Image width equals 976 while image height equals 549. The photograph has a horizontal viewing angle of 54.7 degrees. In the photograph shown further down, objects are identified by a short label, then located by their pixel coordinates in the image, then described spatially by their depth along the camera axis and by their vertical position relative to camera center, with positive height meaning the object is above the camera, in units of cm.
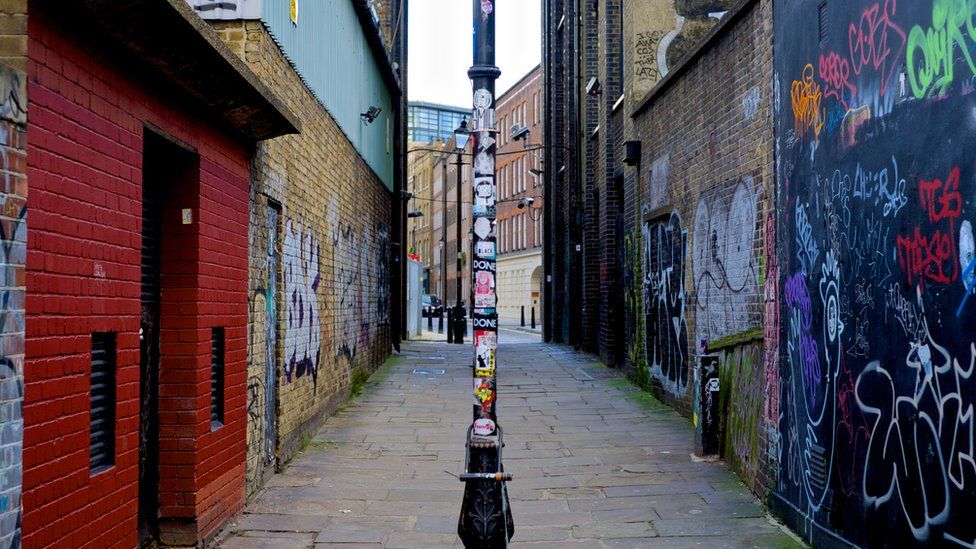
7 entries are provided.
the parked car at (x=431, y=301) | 5726 +34
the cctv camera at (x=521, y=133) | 2460 +460
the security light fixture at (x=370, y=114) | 1494 +306
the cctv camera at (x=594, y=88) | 2003 +465
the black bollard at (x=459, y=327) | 2634 -58
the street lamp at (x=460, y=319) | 2599 -35
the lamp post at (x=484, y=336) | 566 -19
